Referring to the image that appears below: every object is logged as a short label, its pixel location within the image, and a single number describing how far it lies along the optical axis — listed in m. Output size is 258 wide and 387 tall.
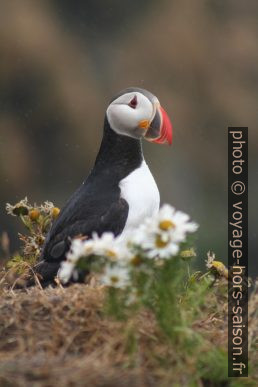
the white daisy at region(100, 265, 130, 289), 6.98
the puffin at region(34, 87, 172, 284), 10.48
